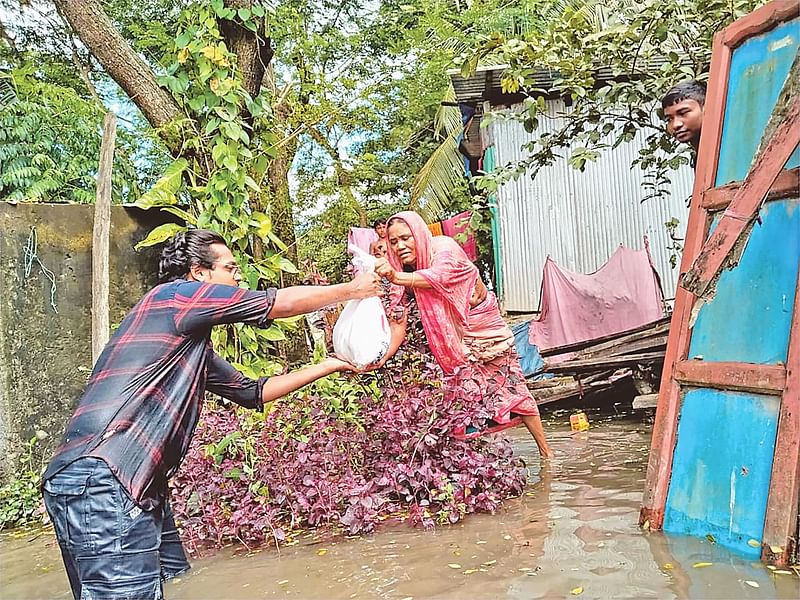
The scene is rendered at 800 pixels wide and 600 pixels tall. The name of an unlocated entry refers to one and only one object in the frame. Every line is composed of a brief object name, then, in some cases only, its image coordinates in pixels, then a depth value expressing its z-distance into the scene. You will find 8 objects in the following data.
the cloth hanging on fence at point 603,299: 8.71
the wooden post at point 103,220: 4.66
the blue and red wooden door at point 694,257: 3.02
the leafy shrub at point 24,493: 4.57
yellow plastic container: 6.92
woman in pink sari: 4.37
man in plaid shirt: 2.21
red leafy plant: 3.70
